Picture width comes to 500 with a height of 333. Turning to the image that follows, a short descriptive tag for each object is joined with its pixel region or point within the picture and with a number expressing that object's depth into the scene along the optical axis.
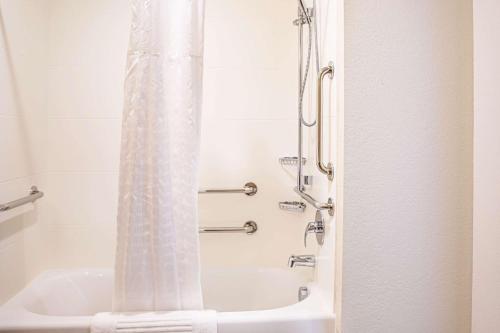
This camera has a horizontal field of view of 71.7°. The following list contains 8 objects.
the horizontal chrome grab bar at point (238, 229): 1.91
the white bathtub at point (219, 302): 1.22
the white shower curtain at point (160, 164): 1.23
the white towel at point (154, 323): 1.17
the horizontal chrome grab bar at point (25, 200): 1.40
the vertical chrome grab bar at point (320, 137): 1.26
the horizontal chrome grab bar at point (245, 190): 1.89
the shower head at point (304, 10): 1.58
